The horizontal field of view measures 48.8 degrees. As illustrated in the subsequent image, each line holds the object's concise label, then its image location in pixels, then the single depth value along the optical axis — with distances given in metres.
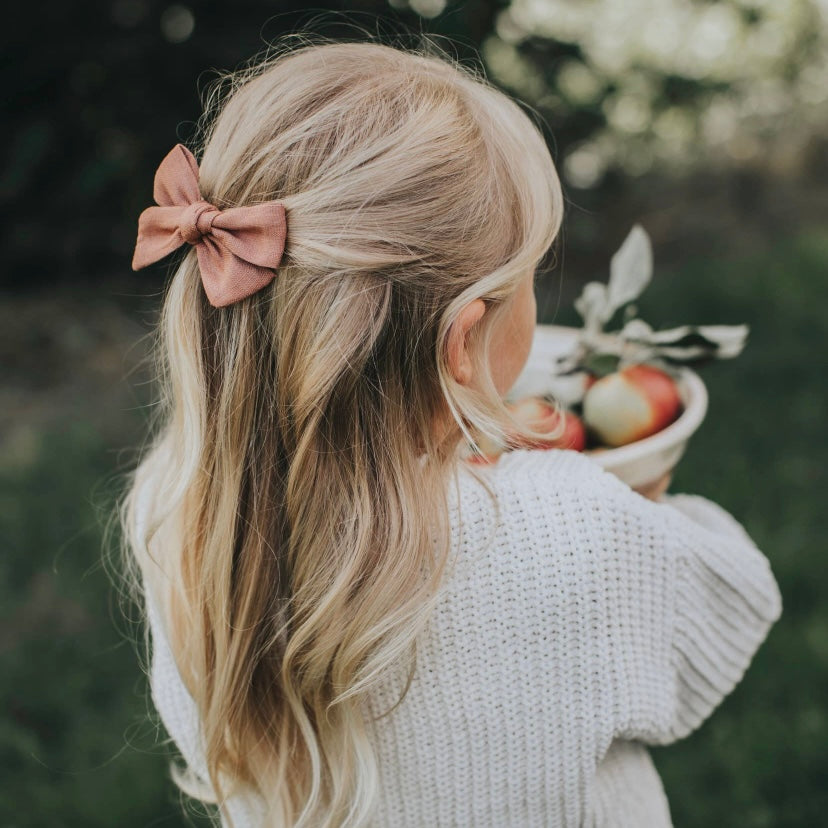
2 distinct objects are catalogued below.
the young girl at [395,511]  1.05
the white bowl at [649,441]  1.22
